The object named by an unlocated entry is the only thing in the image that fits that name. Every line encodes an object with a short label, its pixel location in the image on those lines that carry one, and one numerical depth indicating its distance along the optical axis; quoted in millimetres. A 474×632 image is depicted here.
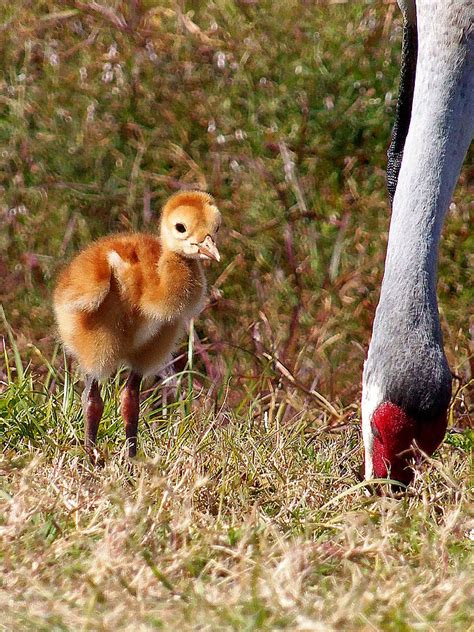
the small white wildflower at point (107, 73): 11648
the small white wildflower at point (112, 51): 11750
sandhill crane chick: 7941
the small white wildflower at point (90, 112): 11484
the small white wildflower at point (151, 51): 11719
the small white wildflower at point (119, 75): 11625
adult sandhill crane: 6965
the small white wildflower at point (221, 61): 11565
